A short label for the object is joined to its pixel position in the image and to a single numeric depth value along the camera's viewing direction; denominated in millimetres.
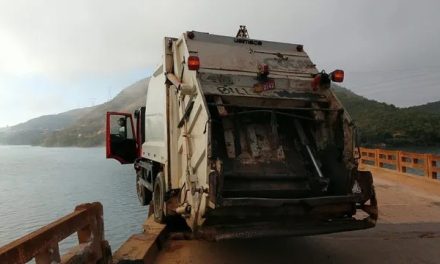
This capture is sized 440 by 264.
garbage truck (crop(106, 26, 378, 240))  4758
